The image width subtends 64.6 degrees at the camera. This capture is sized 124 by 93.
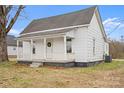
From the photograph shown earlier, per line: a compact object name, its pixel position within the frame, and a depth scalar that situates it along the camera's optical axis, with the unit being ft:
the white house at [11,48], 67.86
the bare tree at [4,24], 29.34
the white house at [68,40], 26.61
